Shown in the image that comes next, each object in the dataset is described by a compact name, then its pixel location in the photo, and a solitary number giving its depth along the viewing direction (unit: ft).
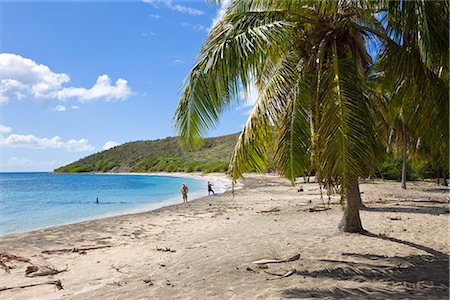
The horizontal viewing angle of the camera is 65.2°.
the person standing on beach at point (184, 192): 79.15
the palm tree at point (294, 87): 20.35
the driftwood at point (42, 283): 21.18
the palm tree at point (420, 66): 18.16
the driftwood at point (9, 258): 28.43
